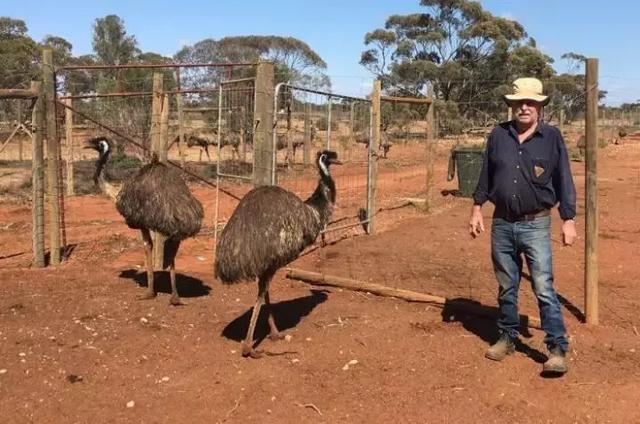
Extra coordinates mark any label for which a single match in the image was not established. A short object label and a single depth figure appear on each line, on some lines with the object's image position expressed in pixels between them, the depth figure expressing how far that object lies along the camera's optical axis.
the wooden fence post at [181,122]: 14.11
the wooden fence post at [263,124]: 6.45
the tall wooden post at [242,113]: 9.00
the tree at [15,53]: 29.36
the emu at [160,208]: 6.55
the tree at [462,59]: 37.34
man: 4.57
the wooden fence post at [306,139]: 14.61
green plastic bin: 14.28
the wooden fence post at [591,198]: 5.45
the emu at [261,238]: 5.05
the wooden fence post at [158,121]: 7.38
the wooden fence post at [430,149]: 11.55
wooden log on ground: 5.76
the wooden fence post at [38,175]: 7.75
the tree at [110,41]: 47.91
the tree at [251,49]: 50.97
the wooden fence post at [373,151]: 9.87
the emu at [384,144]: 23.33
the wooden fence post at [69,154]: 13.41
